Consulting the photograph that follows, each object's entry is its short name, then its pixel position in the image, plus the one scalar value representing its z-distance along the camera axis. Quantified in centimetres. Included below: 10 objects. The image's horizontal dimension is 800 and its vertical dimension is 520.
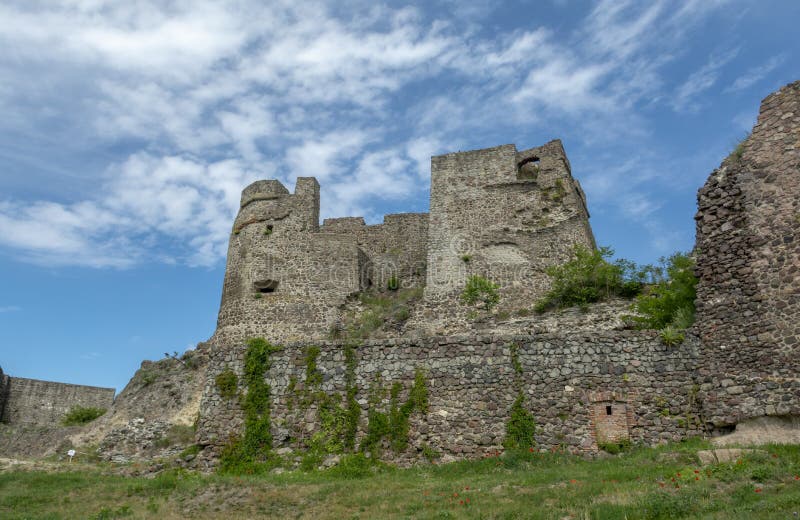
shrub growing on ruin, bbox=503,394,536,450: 1381
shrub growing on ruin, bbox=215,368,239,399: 1616
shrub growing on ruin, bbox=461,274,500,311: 2595
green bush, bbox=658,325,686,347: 1377
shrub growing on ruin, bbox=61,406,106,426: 2943
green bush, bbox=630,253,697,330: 1460
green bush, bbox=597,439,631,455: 1316
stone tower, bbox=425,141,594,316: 2736
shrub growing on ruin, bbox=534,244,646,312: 2288
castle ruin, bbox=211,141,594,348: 2752
